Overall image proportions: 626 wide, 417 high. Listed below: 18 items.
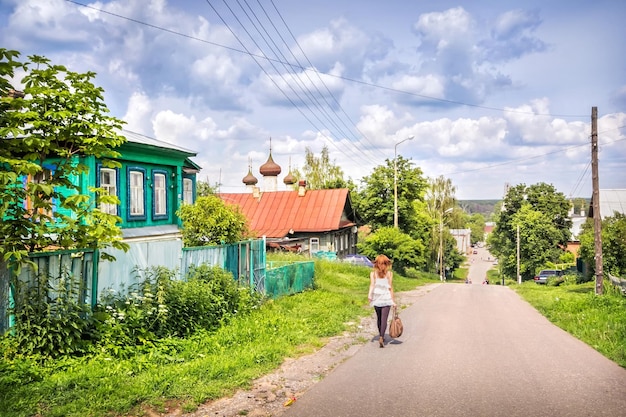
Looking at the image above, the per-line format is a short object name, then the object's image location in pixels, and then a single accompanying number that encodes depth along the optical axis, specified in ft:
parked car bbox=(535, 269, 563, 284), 161.03
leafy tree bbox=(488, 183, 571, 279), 197.88
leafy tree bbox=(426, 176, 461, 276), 222.28
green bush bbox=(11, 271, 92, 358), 24.53
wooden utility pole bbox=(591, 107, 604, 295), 68.64
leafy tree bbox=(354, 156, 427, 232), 147.23
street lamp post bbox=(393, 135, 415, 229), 127.54
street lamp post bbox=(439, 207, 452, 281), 198.00
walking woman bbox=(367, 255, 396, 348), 33.68
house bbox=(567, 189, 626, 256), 184.65
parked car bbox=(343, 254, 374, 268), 120.13
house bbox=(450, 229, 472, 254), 471.21
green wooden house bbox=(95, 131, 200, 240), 59.21
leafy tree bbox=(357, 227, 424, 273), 128.77
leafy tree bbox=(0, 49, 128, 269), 25.14
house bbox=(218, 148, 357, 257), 134.31
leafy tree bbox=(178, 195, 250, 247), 46.42
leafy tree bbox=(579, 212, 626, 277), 88.43
